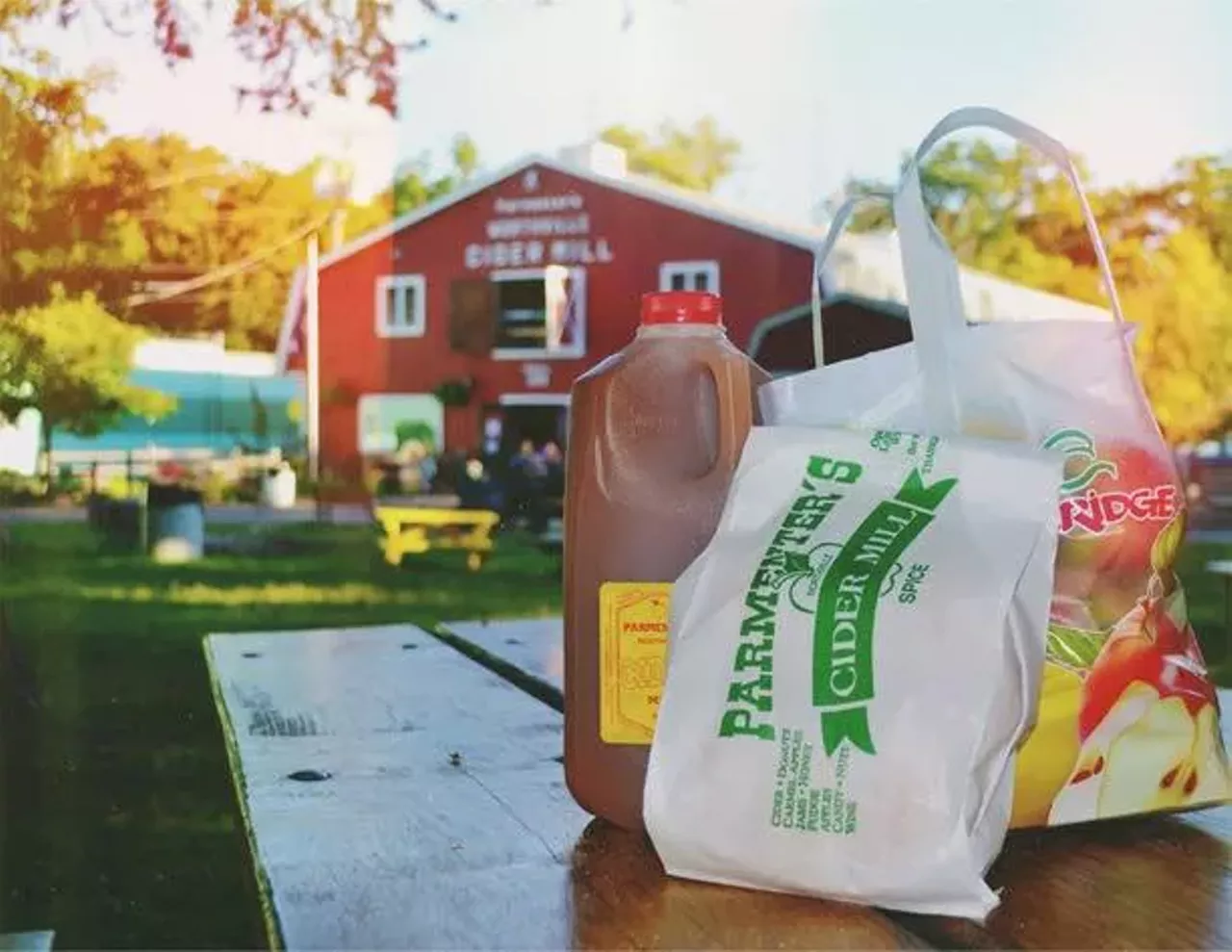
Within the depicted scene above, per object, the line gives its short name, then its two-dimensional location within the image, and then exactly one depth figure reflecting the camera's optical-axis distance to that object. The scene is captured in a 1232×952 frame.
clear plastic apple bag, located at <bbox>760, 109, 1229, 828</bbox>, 0.77
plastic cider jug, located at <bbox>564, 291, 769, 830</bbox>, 0.81
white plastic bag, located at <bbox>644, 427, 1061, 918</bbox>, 0.65
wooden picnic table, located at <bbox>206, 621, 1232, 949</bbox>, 0.66
